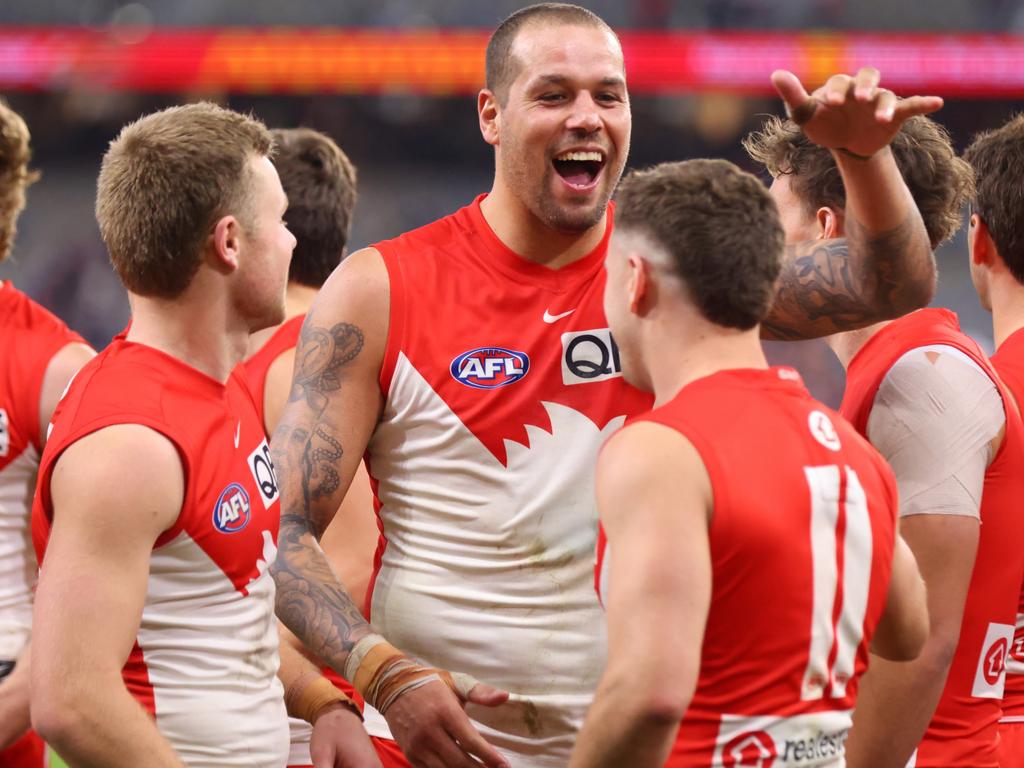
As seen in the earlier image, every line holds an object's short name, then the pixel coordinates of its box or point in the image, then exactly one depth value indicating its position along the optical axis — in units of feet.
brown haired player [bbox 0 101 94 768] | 22.57
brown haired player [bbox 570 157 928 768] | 13.74
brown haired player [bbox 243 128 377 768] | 25.34
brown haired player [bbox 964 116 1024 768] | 21.84
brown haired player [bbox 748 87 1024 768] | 19.12
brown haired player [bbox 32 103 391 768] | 15.17
